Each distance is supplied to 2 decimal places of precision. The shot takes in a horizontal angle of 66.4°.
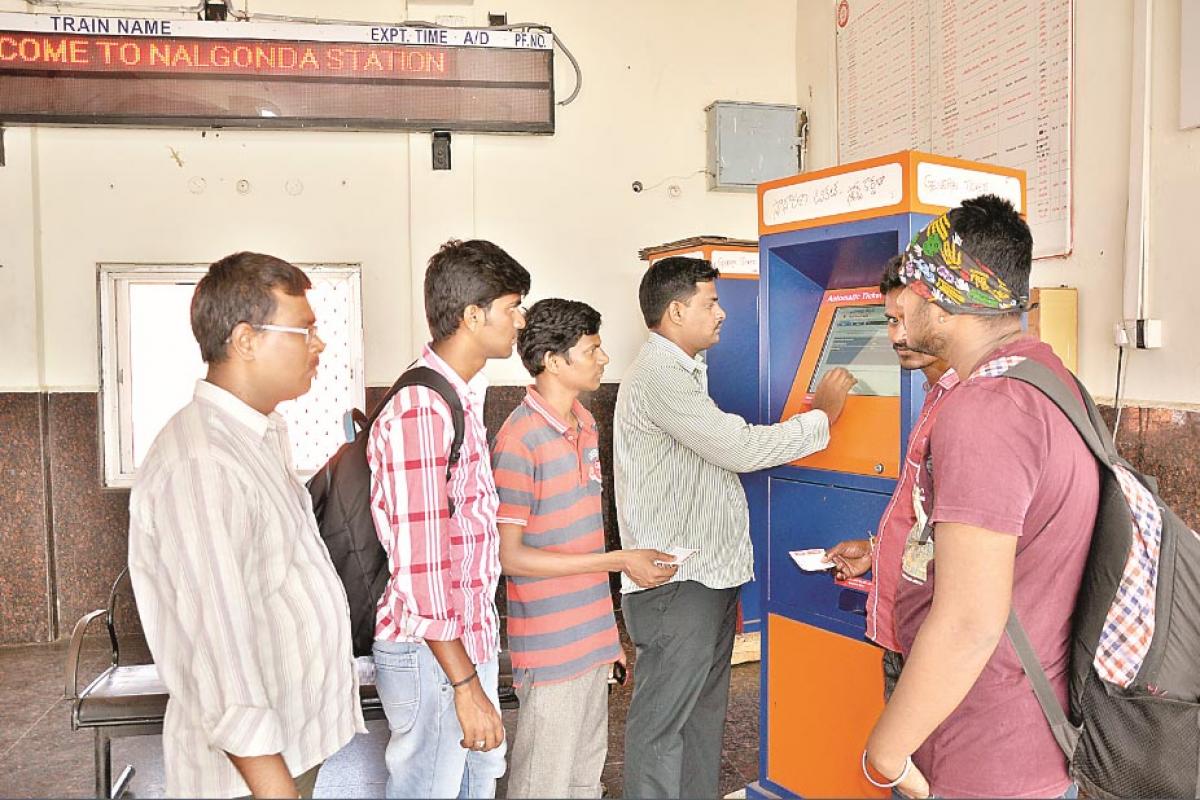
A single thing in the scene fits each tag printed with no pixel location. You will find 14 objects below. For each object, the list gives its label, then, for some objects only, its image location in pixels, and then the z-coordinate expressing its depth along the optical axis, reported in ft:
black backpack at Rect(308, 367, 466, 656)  5.82
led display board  13.84
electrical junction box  16.28
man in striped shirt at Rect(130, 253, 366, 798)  4.28
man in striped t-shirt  6.92
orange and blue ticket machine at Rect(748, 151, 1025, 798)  7.65
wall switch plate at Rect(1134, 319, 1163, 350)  9.05
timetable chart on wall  10.34
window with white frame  15.02
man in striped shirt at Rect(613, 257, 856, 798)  8.05
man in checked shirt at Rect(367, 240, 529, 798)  5.49
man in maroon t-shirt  4.19
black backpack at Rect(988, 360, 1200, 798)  4.35
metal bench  8.77
